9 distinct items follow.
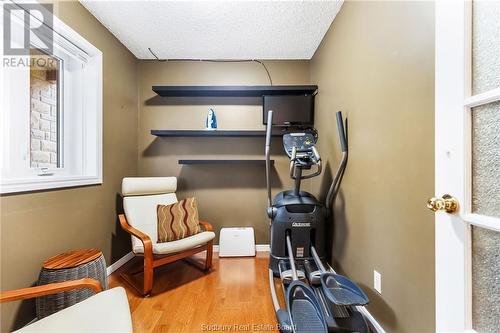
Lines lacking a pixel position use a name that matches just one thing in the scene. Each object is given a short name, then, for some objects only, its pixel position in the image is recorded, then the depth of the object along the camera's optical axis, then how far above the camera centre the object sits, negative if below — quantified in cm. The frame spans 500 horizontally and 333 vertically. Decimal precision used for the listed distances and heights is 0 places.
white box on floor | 257 -96
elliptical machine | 134 -71
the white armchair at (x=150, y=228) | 181 -62
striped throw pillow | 206 -57
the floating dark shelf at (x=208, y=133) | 251 +39
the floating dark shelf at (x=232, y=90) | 250 +92
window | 137 +45
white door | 62 +1
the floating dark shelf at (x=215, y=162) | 257 +4
